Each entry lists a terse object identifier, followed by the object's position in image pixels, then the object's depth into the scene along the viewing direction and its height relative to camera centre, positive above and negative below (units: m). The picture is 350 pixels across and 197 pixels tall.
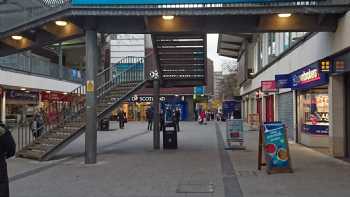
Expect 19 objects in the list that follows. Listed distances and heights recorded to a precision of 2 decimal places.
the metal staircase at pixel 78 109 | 15.68 +0.11
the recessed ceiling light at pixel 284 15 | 13.57 +2.69
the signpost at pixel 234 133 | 18.91 -0.79
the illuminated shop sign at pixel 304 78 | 15.77 +1.23
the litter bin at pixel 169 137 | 18.91 -0.94
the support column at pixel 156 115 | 19.00 -0.10
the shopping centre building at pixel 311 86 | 14.75 +0.97
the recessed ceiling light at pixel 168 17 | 13.82 +2.70
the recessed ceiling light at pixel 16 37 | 15.70 +2.40
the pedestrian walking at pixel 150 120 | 35.59 -0.55
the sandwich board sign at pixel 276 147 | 11.98 -0.85
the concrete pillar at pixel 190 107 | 61.06 +0.65
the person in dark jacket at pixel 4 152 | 7.05 -0.56
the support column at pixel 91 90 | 14.47 +0.66
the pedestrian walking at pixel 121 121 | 38.28 -0.65
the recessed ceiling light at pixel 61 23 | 14.72 +2.68
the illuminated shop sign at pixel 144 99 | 60.49 +1.65
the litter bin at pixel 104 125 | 33.78 -0.84
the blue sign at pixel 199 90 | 60.12 +2.64
